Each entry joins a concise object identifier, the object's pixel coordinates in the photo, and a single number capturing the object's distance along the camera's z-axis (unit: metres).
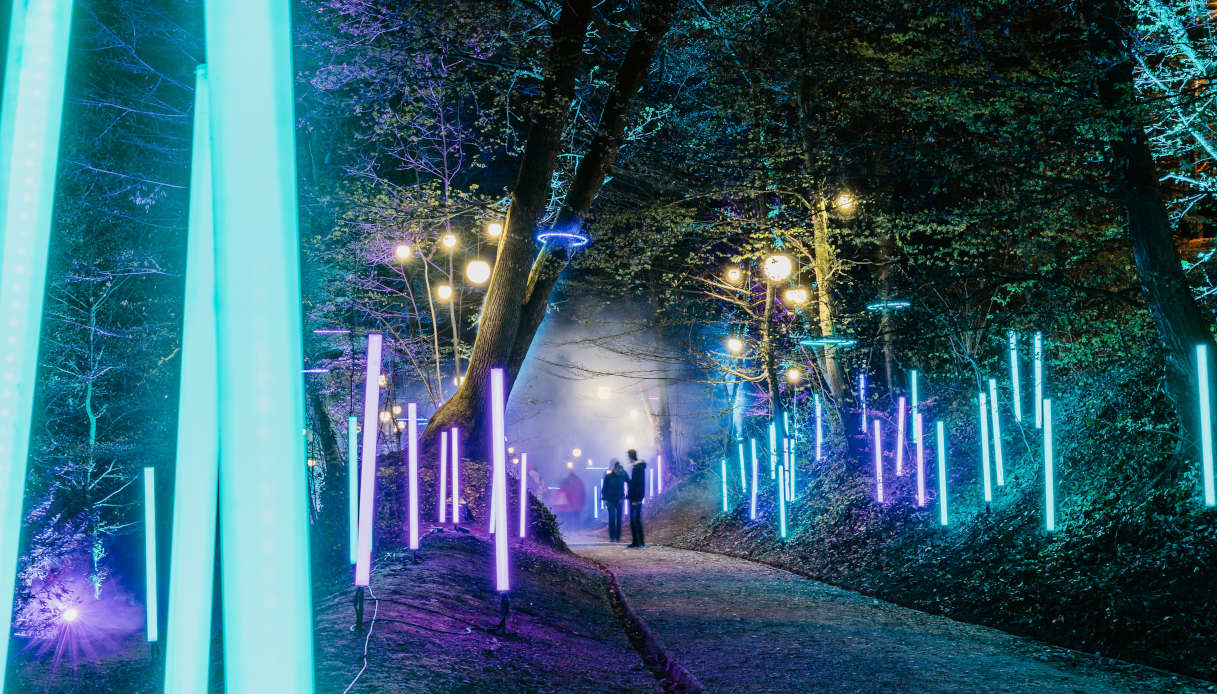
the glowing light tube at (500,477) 6.12
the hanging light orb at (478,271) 12.63
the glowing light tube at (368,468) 5.65
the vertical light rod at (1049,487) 8.76
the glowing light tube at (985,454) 10.13
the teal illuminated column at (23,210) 3.07
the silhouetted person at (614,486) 18.70
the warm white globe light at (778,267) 13.24
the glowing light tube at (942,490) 10.94
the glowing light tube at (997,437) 10.38
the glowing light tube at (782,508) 15.05
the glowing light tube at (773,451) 16.80
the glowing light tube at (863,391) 15.66
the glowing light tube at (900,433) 12.98
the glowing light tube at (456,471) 11.70
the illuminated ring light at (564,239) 10.88
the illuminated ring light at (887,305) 10.37
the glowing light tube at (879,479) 13.35
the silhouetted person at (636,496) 17.13
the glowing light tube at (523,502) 13.45
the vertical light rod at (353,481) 7.25
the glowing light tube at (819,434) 17.91
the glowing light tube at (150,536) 6.46
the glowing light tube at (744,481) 19.30
